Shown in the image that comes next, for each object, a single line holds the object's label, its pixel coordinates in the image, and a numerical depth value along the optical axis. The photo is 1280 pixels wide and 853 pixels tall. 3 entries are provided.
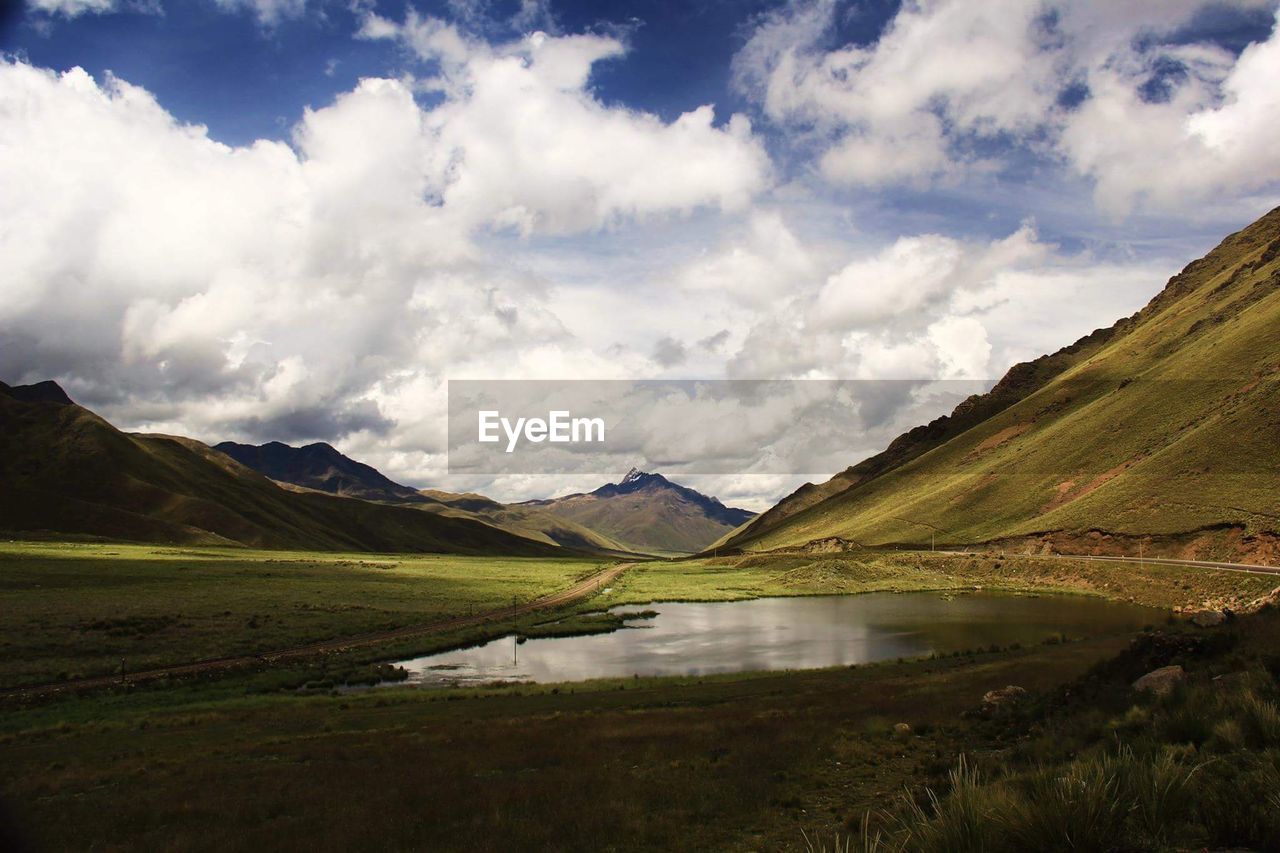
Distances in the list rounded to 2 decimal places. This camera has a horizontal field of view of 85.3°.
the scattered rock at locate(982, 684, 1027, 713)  22.36
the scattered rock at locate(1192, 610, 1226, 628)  26.67
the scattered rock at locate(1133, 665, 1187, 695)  17.38
